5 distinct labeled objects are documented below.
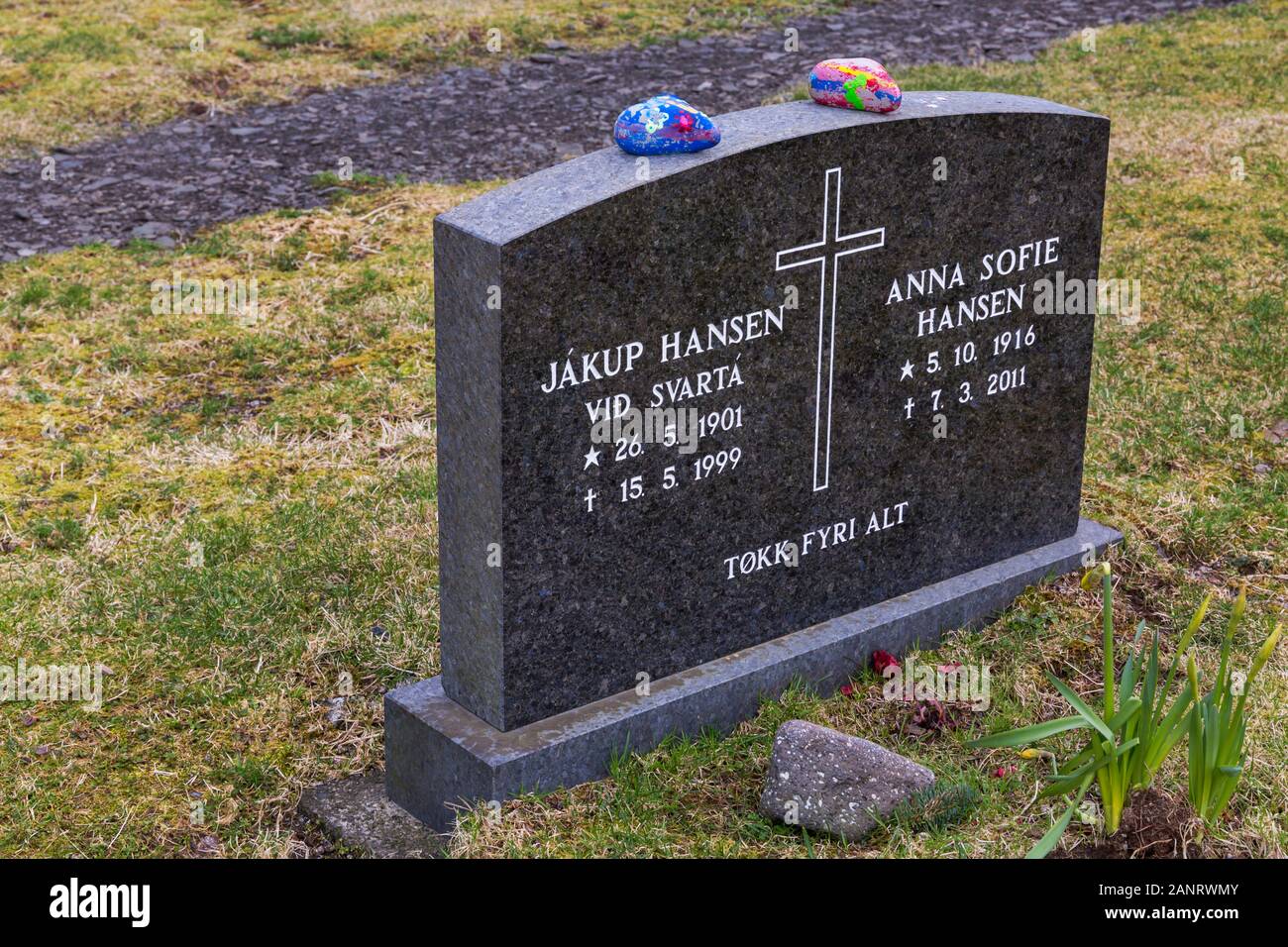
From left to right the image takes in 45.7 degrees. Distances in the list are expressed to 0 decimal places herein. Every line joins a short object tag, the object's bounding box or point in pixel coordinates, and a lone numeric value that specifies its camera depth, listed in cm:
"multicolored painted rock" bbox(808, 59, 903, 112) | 428
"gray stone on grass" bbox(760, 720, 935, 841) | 387
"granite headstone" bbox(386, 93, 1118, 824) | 379
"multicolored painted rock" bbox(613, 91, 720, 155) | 390
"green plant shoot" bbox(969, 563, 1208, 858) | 348
